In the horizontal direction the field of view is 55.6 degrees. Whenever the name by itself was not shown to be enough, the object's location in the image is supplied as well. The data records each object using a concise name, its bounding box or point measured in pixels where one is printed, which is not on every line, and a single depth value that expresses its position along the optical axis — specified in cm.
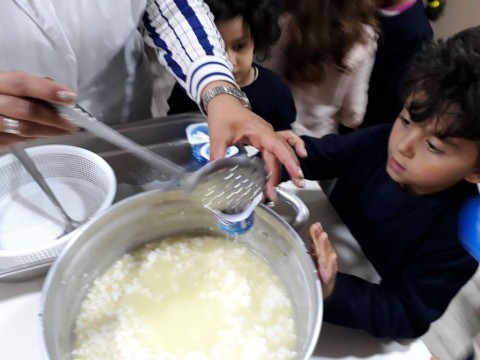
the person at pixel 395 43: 123
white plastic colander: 69
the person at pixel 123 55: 68
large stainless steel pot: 52
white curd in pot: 60
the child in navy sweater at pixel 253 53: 105
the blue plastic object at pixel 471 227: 64
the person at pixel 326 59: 113
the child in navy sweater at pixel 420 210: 64
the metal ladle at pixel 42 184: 69
